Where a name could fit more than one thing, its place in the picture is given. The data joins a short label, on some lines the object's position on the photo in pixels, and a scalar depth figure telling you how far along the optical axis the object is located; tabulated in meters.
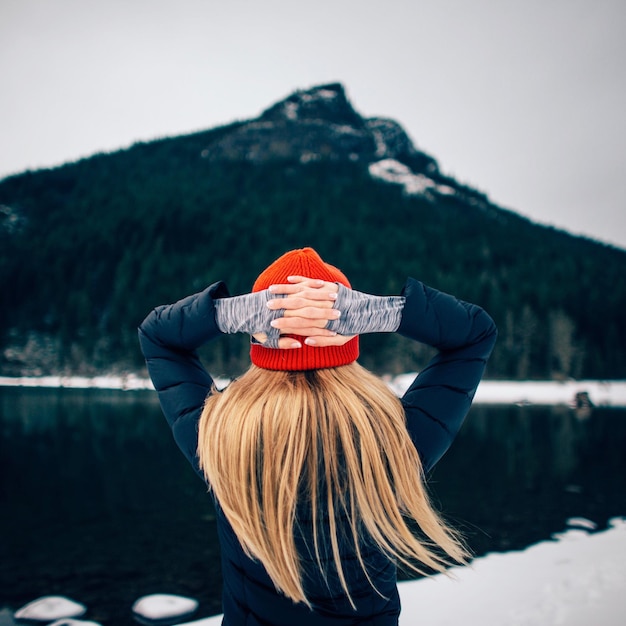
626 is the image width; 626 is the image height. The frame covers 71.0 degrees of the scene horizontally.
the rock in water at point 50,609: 5.41
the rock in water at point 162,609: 5.47
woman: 1.10
